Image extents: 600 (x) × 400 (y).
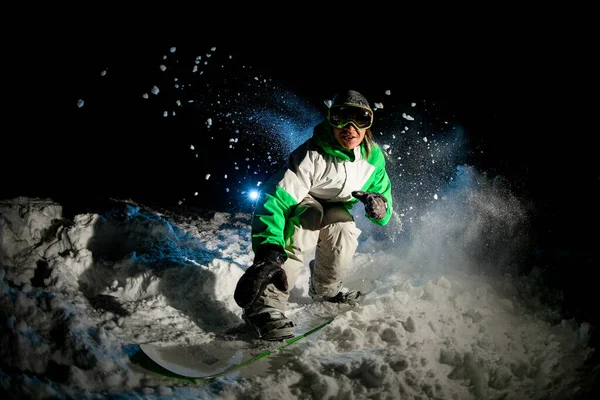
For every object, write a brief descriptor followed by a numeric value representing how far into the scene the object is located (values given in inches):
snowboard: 80.7
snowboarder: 97.7
